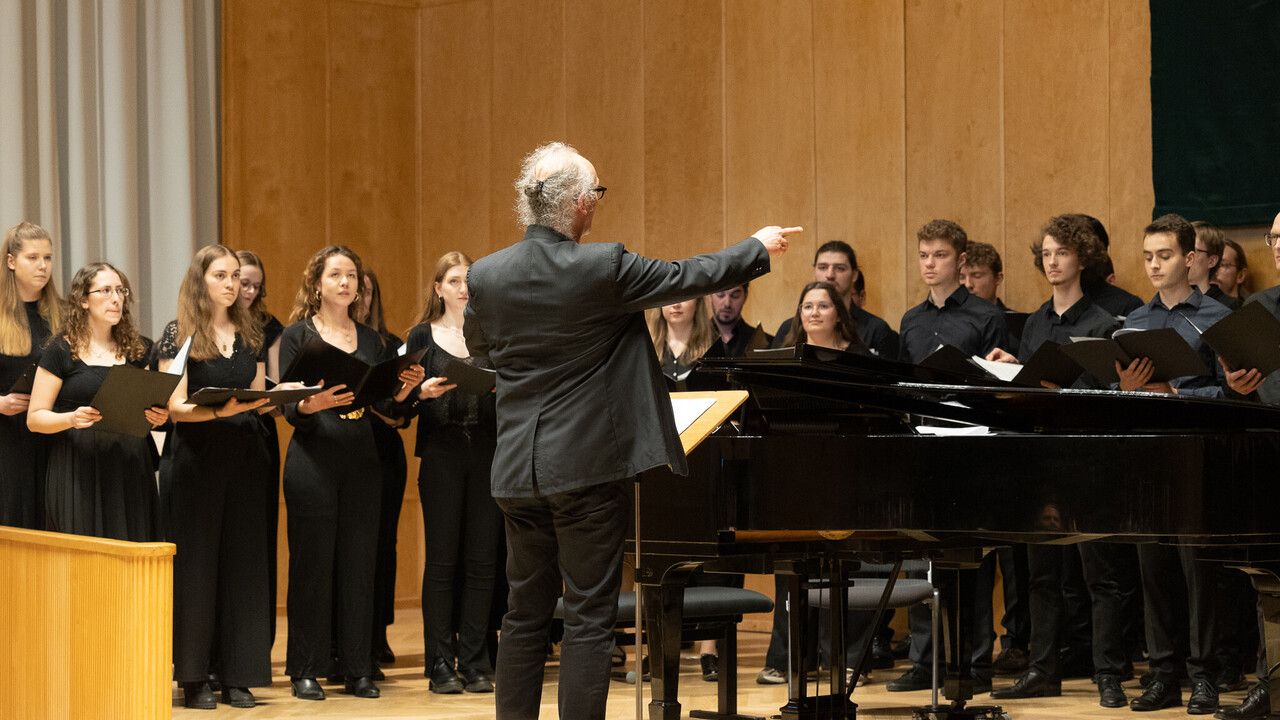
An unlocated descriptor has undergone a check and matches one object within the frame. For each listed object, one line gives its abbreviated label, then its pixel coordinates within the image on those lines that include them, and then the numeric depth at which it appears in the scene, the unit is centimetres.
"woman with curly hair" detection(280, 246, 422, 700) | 937
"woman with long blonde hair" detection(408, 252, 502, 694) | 962
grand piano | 627
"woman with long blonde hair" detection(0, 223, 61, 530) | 897
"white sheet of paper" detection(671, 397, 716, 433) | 639
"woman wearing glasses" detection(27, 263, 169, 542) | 870
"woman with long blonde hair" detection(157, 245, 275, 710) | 889
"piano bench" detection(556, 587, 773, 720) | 753
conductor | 554
